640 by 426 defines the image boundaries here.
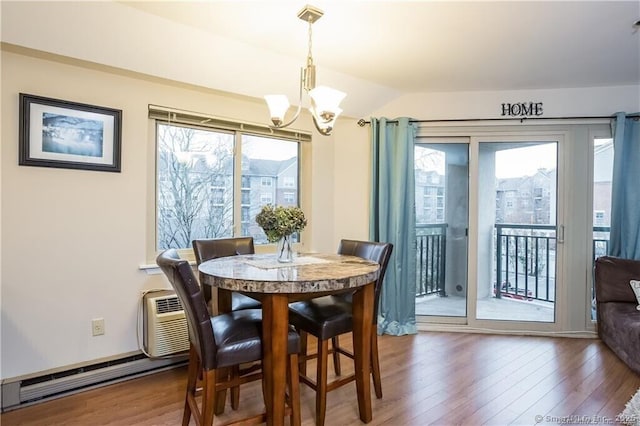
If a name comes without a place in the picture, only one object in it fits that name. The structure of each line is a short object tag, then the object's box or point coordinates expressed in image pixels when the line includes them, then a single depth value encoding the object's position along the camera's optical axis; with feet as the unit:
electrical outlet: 7.90
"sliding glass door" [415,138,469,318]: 12.03
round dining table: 5.32
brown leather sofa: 9.23
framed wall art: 7.06
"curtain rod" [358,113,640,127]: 10.86
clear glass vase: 7.09
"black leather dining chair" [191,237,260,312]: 8.12
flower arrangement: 6.68
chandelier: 6.07
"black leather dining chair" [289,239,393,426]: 6.32
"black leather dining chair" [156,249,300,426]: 5.15
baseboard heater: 6.97
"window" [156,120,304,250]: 9.29
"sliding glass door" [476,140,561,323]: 11.62
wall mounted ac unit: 8.21
